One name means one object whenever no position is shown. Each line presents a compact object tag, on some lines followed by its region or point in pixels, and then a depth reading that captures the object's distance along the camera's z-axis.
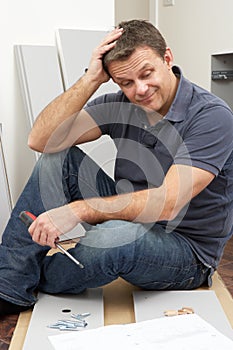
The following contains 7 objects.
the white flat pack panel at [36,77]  2.52
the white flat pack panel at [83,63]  2.64
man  1.62
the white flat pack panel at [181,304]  1.63
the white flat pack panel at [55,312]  1.55
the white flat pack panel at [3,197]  2.36
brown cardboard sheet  1.64
